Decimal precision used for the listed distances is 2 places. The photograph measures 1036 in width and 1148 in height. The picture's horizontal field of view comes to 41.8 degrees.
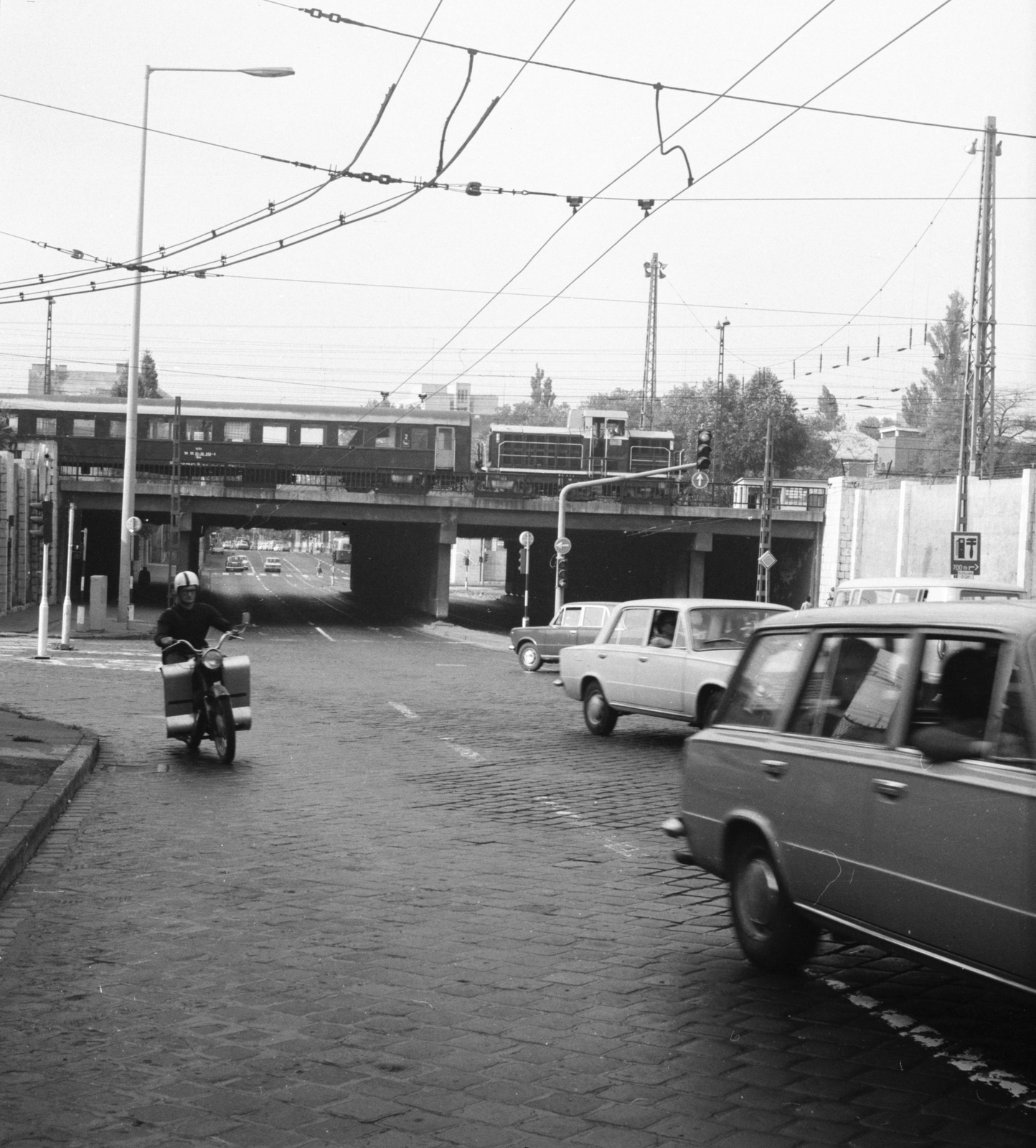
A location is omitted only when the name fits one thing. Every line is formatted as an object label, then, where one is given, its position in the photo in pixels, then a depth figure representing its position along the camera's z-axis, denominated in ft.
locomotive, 194.70
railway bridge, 171.94
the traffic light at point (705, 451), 111.65
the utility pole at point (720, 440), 277.03
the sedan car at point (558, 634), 94.02
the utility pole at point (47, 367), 230.89
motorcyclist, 42.75
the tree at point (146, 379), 378.53
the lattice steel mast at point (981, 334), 94.99
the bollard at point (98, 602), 118.21
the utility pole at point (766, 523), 142.82
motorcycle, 41.55
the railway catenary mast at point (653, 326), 210.59
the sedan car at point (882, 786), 14.28
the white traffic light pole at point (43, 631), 81.92
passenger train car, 174.81
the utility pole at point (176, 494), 152.35
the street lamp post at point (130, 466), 117.70
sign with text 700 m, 84.64
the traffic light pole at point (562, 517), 126.38
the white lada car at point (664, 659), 46.34
